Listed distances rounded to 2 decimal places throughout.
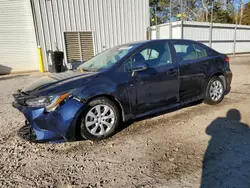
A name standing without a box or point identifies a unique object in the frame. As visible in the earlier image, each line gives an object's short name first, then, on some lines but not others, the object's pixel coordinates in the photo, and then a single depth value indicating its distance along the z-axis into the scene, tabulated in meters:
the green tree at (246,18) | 31.58
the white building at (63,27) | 10.57
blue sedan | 2.64
